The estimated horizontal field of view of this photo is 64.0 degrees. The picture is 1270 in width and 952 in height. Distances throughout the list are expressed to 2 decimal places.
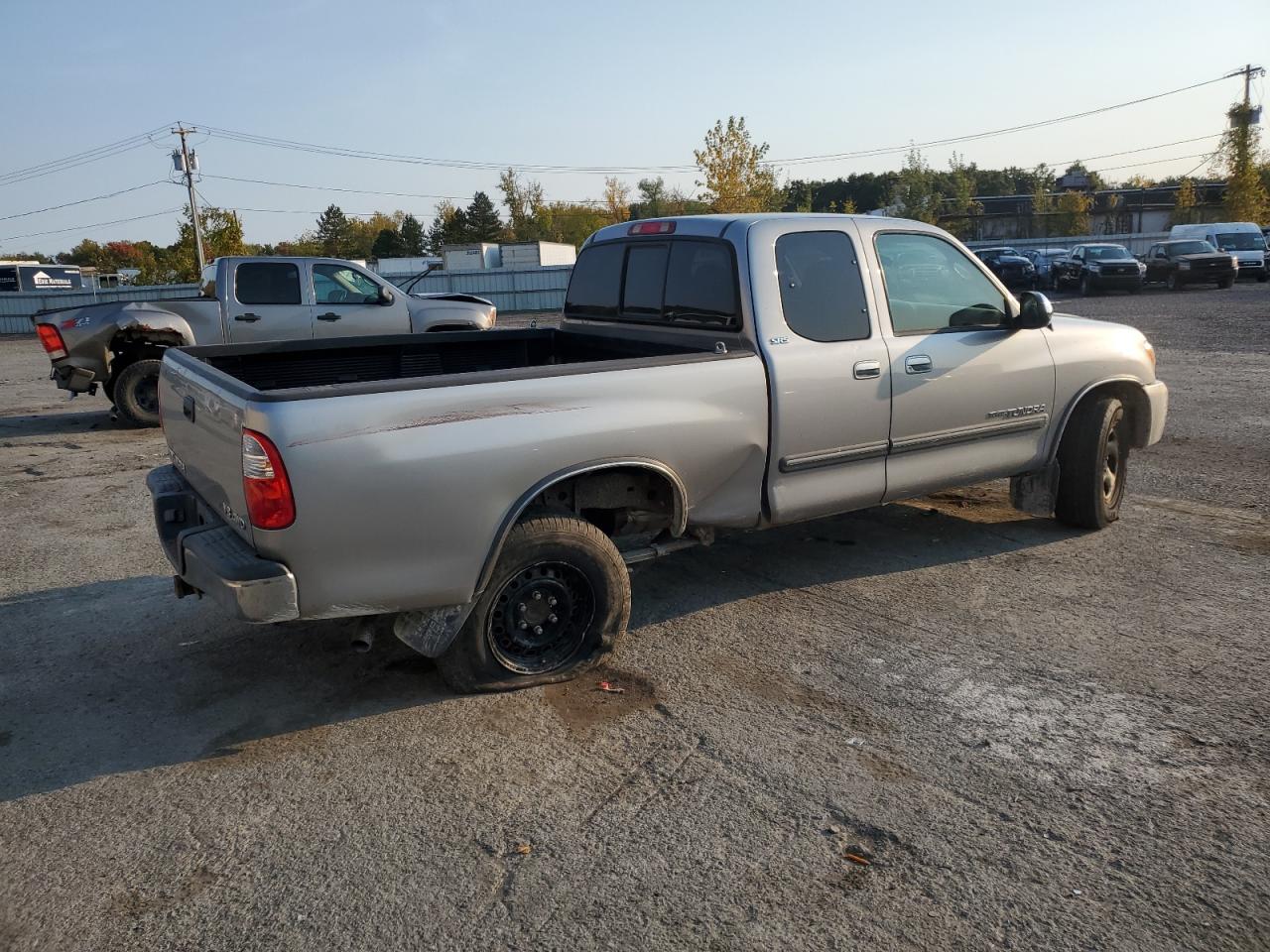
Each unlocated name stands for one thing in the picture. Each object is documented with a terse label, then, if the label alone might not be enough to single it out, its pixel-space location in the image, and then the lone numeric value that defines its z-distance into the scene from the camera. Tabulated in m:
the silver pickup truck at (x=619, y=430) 3.68
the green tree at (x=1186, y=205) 59.72
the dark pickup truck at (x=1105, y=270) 30.17
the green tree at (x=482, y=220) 86.56
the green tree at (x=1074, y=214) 65.06
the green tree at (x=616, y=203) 79.12
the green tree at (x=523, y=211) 83.62
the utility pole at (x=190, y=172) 50.20
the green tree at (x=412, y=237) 84.06
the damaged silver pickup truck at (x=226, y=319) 10.93
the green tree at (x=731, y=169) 43.38
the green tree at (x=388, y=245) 81.50
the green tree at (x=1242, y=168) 50.66
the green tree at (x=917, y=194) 63.84
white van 33.25
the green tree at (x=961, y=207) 67.38
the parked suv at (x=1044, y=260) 34.66
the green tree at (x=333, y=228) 95.69
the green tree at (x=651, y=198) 85.31
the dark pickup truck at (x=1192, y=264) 30.55
